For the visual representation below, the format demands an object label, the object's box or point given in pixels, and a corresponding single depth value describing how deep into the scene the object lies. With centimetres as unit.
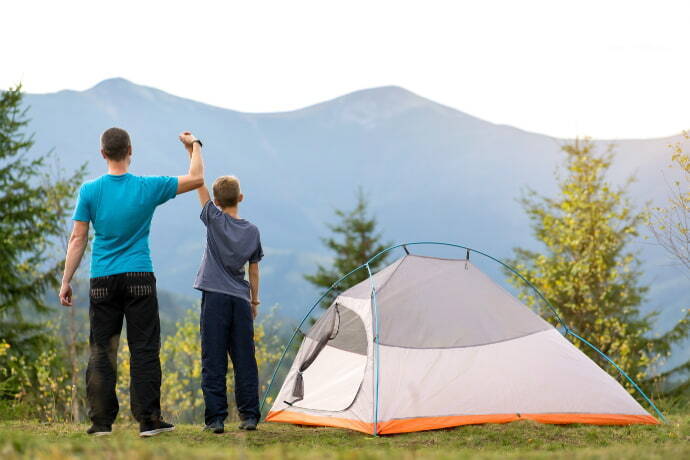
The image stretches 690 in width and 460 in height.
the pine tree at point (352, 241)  2773
